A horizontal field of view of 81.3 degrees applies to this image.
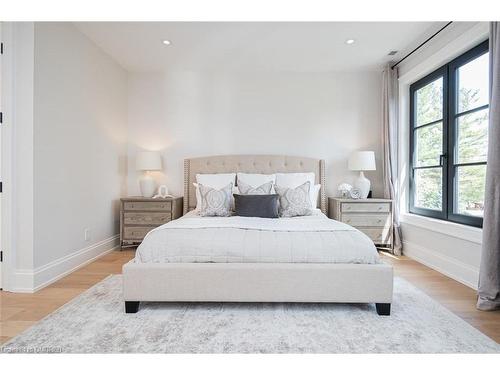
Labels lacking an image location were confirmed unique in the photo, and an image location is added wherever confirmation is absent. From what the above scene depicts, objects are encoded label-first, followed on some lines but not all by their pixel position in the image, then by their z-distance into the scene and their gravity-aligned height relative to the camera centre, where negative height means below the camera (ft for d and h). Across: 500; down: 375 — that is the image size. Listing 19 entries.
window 8.95 +1.68
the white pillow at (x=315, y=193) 12.36 -0.35
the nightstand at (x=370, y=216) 12.34 -1.28
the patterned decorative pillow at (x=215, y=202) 10.53 -0.64
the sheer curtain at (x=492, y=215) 6.97 -0.68
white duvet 6.84 -1.47
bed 6.66 -1.93
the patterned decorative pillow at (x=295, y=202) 10.62 -0.62
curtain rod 9.68 +5.42
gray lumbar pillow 10.14 -0.73
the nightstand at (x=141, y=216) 12.48 -1.39
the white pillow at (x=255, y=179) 12.18 +0.25
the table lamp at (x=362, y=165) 12.86 +0.92
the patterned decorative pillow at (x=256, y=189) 11.39 -0.17
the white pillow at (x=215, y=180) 12.26 +0.19
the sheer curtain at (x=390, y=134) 12.85 +2.31
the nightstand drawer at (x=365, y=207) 12.35 -0.90
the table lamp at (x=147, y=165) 13.23 +0.83
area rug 5.38 -2.99
